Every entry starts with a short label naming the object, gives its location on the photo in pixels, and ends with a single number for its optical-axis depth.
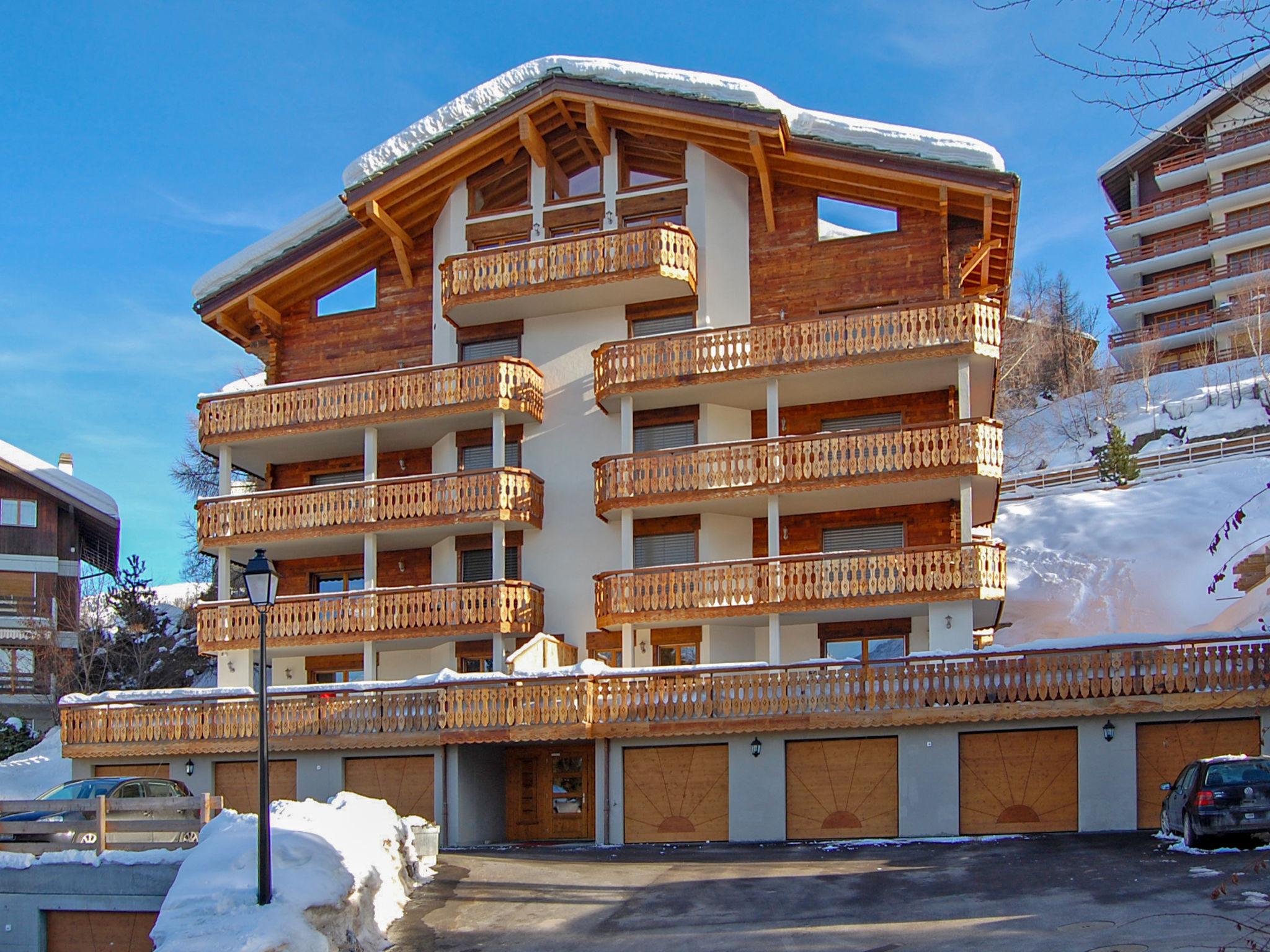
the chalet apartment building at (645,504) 25.34
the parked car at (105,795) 19.03
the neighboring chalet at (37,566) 45.09
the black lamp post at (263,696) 15.27
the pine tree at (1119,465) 50.84
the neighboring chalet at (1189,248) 69.56
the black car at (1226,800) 17.98
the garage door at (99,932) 18.59
